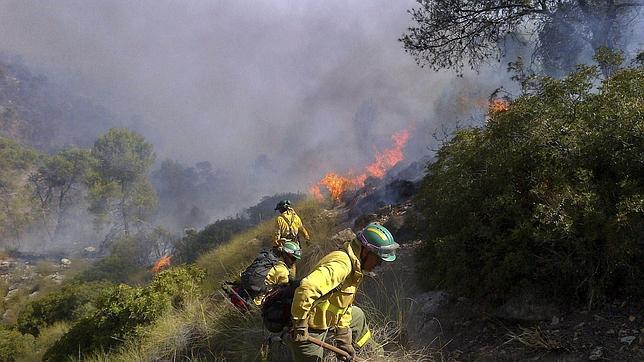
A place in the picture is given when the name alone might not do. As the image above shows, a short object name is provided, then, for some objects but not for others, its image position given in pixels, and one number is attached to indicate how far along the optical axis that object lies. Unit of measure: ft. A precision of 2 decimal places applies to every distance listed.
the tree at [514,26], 32.83
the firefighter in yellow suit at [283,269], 17.49
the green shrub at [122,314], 24.39
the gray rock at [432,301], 18.73
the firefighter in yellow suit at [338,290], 10.69
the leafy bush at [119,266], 72.02
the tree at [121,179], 129.29
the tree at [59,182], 131.95
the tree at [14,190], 131.95
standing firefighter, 28.04
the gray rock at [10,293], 76.54
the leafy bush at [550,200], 13.97
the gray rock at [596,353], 12.97
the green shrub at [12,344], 36.09
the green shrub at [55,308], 44.78
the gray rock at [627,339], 12.94
